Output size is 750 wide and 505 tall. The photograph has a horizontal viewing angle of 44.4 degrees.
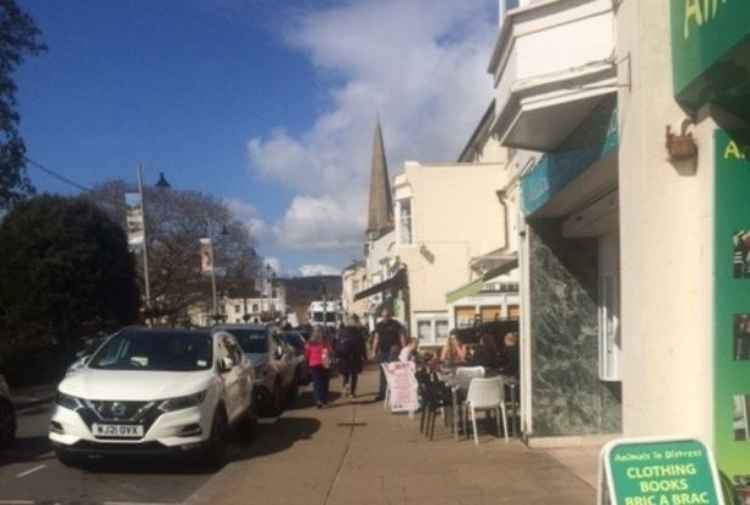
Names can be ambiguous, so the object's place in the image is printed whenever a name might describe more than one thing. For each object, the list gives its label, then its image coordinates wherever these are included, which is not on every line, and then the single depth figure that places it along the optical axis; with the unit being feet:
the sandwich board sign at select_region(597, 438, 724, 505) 16.30
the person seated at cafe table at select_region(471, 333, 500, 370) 49.16
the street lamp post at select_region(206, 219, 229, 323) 154.85
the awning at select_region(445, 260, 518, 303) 61.21
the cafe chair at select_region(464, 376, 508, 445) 39.42
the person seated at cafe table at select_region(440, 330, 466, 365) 58.44
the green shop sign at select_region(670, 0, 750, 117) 15.51
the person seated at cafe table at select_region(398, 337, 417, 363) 54.34
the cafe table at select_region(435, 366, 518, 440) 41.01
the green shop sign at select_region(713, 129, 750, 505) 17.69
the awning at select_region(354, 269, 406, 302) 117.70
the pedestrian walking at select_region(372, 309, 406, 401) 61.00
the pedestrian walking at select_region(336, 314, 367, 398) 62.49
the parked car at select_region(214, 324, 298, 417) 53.16
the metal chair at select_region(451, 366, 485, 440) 40.96
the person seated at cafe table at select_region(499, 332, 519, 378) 50.21
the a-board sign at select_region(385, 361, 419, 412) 51.80
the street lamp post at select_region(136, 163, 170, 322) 94.58
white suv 32.12
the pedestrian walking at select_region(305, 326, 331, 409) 56.24
